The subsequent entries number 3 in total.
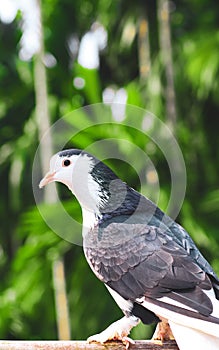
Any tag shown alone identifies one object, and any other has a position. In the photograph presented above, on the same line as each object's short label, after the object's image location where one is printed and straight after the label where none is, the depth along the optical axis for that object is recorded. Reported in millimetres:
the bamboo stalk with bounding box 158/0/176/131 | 17047
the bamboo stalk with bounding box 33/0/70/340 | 15570
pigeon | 5578
